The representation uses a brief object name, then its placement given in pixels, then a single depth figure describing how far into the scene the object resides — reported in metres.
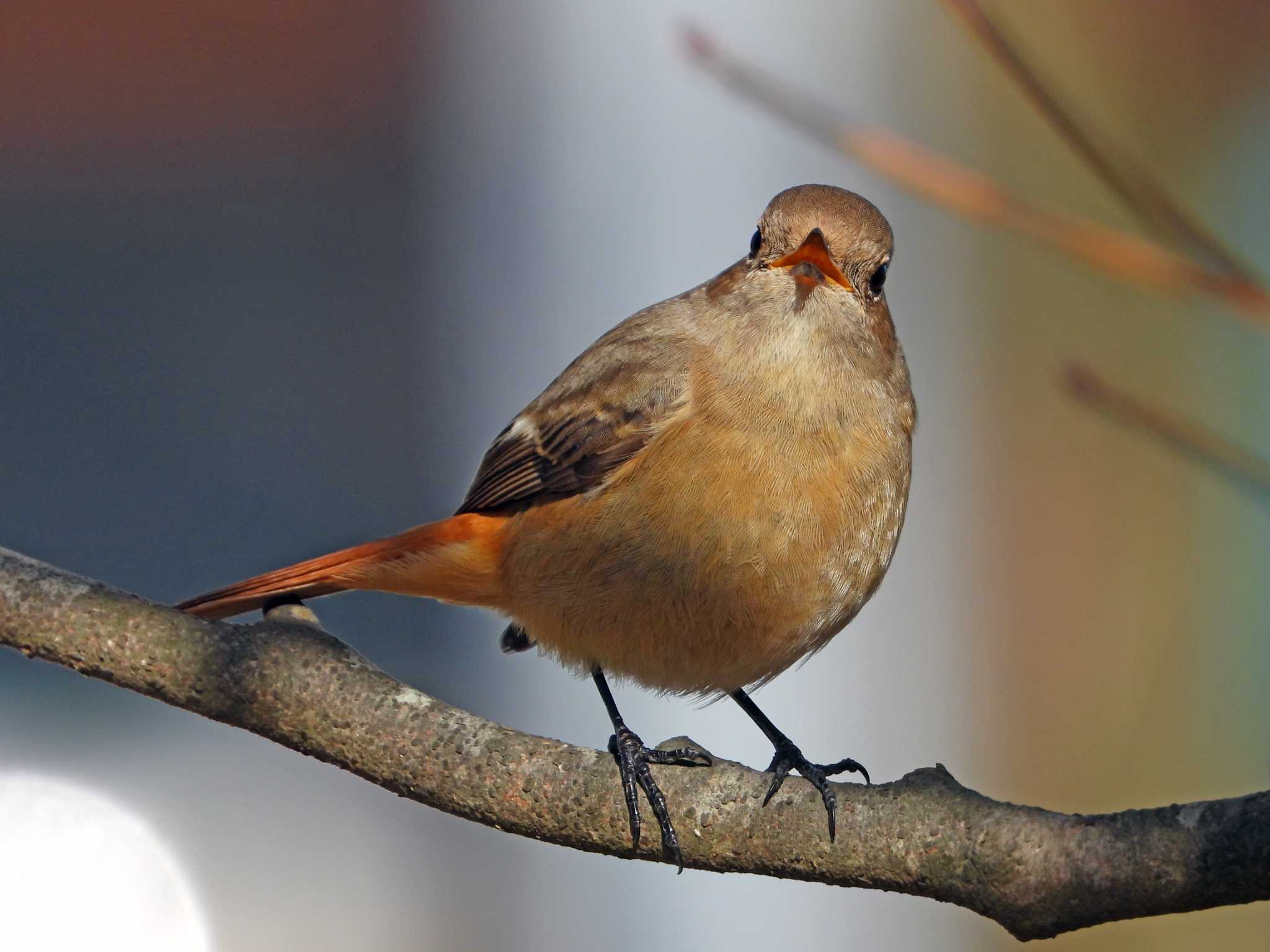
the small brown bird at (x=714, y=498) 2.80
